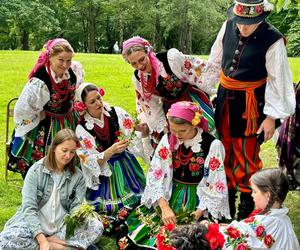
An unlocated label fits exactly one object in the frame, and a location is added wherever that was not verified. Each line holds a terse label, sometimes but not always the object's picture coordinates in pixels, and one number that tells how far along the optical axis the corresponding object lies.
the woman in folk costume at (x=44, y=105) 4.29
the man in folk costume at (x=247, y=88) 3.50
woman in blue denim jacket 3.50
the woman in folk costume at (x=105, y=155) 4.20
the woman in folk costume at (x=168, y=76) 3.99
